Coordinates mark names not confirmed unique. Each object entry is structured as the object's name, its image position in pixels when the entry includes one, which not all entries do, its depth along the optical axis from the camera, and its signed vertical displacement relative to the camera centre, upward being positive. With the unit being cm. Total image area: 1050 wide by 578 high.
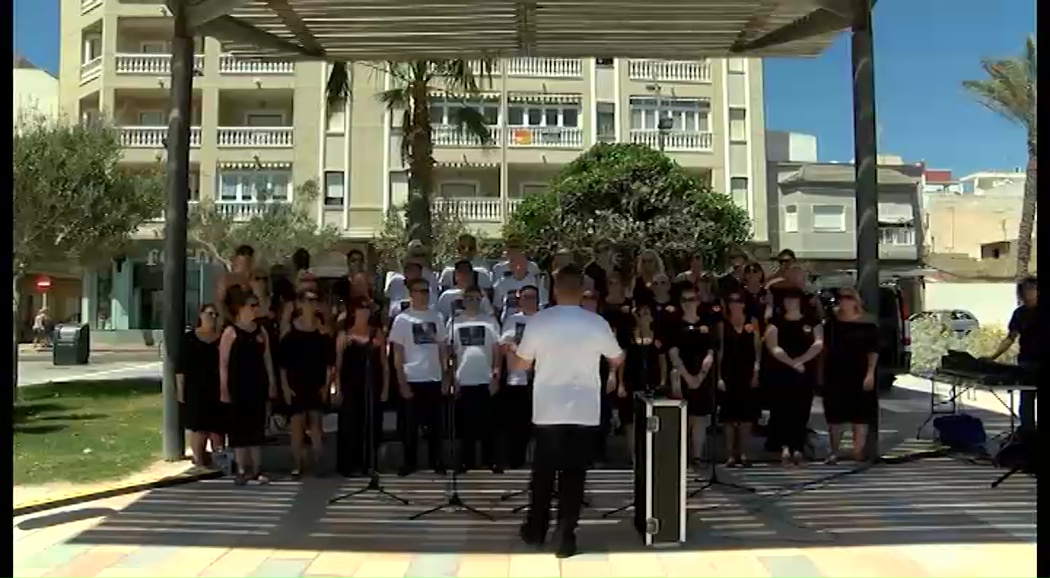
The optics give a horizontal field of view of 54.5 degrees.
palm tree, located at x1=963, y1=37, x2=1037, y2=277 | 2967 +636
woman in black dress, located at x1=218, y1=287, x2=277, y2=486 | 823 -51
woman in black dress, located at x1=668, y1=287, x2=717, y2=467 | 862 -40
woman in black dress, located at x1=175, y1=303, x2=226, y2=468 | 849 -60
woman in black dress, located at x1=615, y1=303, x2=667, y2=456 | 848 -50
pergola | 959 +292
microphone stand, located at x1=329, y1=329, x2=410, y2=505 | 811 -107
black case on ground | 614 -101
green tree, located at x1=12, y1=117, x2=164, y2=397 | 1326 +168
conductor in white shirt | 596 -49
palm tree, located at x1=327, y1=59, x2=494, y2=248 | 1789 +360
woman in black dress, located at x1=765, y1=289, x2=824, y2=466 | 903 -45
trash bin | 2461 -93
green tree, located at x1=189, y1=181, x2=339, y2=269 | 3434 +260
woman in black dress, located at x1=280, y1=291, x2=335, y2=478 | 856 -48
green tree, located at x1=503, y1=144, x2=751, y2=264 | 2745 +263
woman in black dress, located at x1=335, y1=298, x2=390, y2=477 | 843 -63
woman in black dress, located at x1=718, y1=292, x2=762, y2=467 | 906 -52
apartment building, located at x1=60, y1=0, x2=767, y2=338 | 3997 +733
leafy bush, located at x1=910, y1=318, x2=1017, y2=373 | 1816 -74
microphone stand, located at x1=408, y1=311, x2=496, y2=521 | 736 -137
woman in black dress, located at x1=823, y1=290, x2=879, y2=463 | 908 -59
